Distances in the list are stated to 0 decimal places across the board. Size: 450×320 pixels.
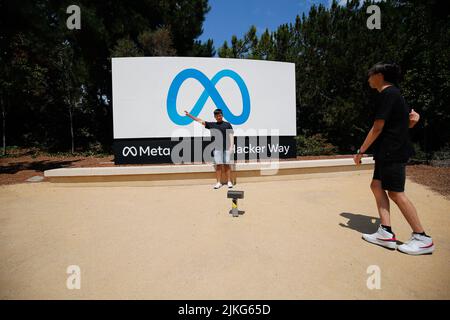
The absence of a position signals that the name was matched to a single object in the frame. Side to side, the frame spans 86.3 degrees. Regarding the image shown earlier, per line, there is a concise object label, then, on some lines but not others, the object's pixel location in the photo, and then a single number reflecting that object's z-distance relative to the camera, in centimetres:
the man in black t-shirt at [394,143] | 253
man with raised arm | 585
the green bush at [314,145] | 1169
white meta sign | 742
